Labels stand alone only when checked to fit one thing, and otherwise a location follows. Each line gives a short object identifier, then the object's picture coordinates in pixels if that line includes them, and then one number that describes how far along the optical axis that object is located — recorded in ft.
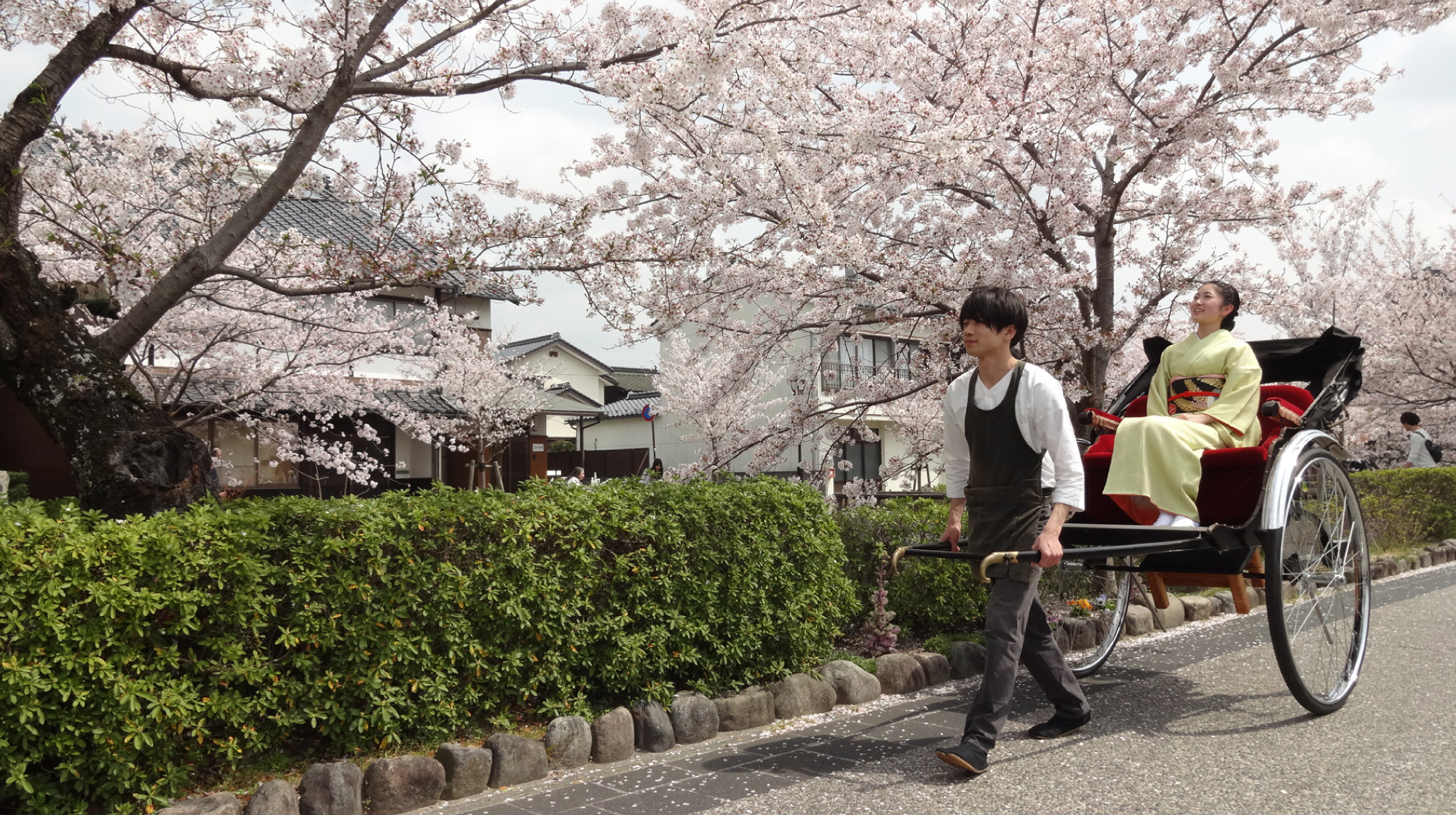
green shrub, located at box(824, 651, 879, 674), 16.79
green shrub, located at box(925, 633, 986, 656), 18.11
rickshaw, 13.25
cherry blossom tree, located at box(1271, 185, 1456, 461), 50.08
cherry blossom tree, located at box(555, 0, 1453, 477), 22.38
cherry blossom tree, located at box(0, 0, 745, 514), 14.79
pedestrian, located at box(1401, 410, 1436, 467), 41.32
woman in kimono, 13.55
